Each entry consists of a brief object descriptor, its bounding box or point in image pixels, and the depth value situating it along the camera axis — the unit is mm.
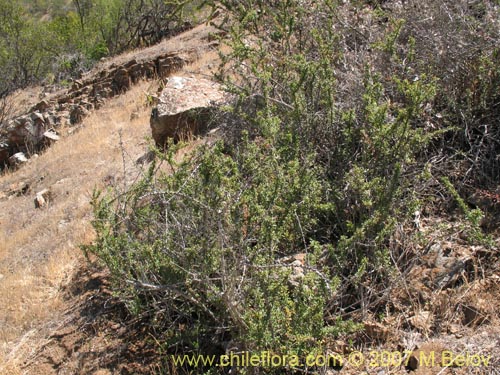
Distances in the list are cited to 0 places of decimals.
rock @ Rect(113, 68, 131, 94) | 13139
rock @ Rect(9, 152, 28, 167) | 11766
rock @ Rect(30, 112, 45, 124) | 12646
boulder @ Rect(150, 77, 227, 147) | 7809
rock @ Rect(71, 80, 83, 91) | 13942
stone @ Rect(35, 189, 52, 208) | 8361
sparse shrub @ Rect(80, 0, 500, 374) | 3648
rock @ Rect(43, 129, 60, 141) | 12080
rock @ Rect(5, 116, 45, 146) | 12375
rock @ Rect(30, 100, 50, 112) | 13930
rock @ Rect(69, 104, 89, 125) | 12960
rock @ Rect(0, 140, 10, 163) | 12541
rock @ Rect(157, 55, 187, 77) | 12203
